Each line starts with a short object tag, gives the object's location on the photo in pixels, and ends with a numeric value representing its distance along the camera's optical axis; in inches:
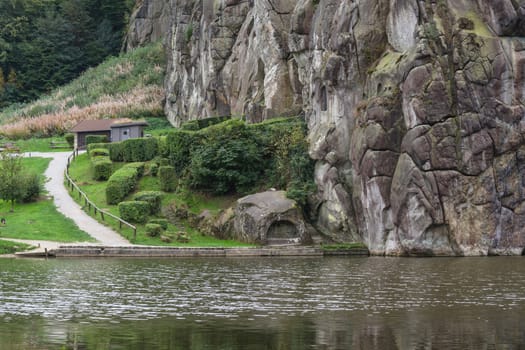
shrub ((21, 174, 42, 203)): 3083.2
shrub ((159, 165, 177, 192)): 3038.9
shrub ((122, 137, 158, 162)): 3405.5
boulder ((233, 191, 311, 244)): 2610.7
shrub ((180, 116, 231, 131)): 3398.1
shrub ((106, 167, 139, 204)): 3011.8
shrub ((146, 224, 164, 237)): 2645.2
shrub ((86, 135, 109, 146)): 3971.5
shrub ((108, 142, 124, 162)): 3472.0
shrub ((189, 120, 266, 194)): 2901.1
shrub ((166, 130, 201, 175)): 3048.7
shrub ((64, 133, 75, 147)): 4325.8
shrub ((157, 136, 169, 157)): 3233.3
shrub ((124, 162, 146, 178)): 3216.0
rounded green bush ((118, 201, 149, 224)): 2765.7
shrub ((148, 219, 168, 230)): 2704.2
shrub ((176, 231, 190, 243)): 2635.3
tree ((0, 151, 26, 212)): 3048.7
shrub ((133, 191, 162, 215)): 2843.0
